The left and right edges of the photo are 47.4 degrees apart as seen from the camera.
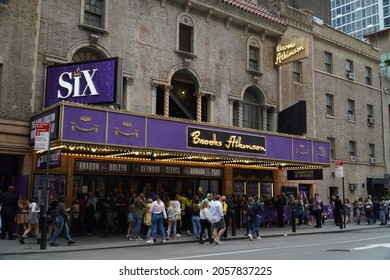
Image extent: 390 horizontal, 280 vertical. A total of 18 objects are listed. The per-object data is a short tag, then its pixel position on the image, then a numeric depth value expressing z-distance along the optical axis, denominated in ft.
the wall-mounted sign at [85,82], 59.00
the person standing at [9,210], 53.98
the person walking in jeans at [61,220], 50.34
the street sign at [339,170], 79.10
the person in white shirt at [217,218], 54.90
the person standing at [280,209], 82.12
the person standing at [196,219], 58.90
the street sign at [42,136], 49.11
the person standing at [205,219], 55.52
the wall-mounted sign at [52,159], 51.42
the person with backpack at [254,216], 60.94
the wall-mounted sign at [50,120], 52.19
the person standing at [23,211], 55.21
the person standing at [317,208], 80.69
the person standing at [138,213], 58.44
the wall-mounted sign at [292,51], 85.40
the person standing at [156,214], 56.13
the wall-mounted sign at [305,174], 85.10
